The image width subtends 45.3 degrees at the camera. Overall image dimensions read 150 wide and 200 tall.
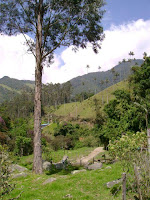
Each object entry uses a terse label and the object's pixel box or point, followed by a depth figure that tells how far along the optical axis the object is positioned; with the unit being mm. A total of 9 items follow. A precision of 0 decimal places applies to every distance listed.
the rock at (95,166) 11562
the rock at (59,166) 14769
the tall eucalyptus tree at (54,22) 10728
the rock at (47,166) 12447
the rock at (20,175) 9174
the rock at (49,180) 7486
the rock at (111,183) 6409
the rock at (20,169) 11889
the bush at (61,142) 34531
